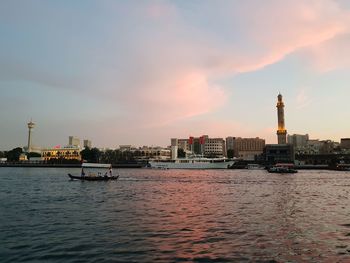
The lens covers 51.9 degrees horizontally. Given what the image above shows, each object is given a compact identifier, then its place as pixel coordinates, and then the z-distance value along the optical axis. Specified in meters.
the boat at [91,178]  88.69
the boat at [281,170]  160.62
